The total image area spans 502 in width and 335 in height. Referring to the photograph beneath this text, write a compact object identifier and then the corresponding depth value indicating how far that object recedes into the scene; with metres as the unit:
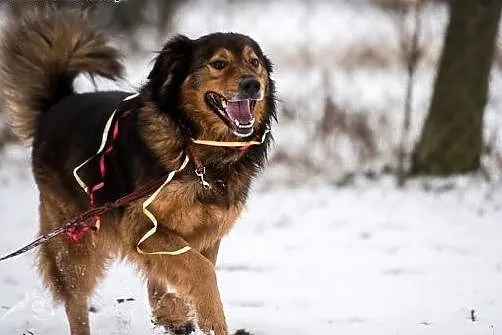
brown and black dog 7.95
